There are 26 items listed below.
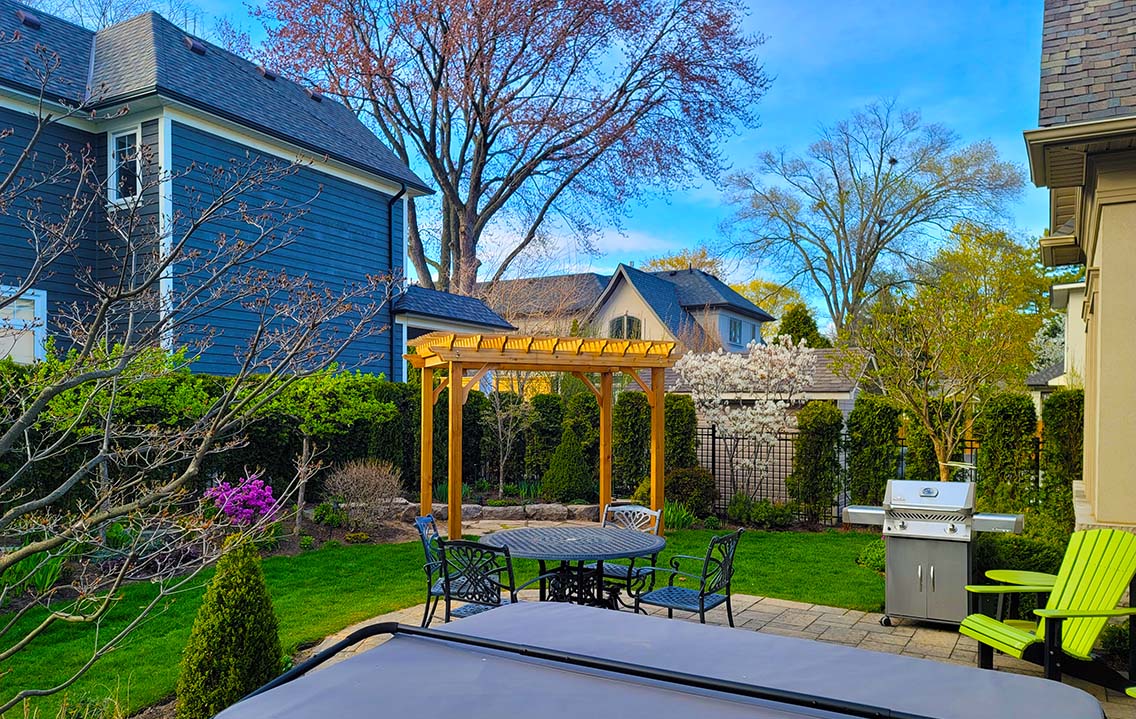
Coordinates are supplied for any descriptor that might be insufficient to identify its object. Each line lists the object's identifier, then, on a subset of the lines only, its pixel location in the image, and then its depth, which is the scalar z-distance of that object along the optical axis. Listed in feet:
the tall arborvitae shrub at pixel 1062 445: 30.14
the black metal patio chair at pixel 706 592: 17.10
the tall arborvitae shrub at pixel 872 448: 36.47
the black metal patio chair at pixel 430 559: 18.33
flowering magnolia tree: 39.78
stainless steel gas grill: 18.89
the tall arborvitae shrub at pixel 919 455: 34.68
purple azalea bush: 24.66
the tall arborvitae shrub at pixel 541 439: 45.47
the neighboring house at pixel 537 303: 68.03
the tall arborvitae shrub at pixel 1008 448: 32.53
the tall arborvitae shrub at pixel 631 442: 42.37
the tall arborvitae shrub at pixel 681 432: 40.78
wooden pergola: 28.07
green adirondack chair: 13.92
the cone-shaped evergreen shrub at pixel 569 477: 40.86
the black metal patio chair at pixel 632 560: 19.35
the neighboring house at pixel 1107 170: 16.57
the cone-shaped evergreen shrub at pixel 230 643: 12.12
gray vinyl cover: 4.83
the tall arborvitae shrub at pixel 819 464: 37.47
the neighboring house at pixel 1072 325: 47.21
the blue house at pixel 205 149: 32.83
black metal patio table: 17.74
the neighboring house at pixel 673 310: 89.76
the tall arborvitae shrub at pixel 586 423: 42.93
